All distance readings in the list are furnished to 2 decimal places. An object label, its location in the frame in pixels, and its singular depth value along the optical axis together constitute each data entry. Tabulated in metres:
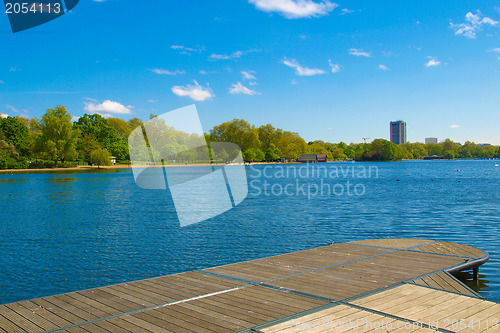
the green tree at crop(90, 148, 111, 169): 101.31
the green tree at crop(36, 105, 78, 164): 92.31
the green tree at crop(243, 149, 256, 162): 161.00
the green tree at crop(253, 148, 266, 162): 169.25
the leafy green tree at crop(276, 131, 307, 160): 188.75
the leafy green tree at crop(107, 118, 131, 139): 144.25
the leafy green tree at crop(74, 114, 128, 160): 113.56
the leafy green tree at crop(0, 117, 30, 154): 97.25
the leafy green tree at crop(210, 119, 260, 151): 171.25
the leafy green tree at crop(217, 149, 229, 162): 140.57
